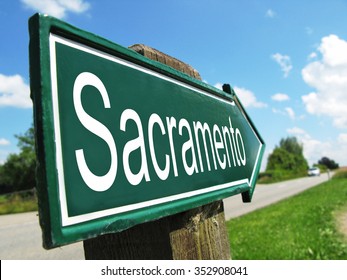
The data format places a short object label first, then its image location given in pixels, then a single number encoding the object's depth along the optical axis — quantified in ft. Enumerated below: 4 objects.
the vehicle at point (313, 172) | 160.19
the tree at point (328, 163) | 268.41
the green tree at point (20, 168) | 106.18
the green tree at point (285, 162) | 190.39
